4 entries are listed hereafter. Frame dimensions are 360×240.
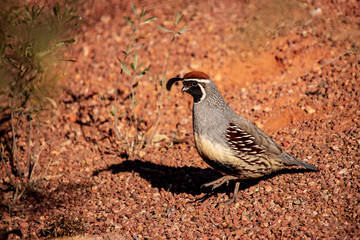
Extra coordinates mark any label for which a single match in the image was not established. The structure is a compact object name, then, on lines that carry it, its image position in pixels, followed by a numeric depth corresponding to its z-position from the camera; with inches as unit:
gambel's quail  347.9
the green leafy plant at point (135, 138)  435.8
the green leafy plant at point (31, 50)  347.9
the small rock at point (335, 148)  392.2
